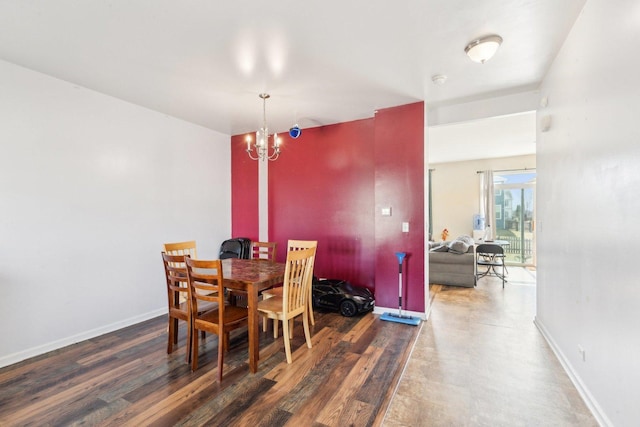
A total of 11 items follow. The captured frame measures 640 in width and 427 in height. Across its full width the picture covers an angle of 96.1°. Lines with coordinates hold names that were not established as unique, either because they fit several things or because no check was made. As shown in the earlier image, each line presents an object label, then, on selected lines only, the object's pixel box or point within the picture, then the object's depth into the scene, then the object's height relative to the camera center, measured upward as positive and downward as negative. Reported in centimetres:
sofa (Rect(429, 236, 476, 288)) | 496 -86
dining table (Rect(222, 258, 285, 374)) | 233 -57
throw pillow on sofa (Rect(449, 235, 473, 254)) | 501 -54
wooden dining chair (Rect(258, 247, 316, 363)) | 248 -72
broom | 335 -123
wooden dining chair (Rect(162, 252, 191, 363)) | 241 -76
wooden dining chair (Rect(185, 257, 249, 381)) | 220 -82
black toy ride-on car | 359 -105
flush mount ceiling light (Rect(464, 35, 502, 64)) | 219 +131
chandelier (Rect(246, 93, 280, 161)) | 313 +85
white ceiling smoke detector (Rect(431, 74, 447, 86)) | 281 +136
